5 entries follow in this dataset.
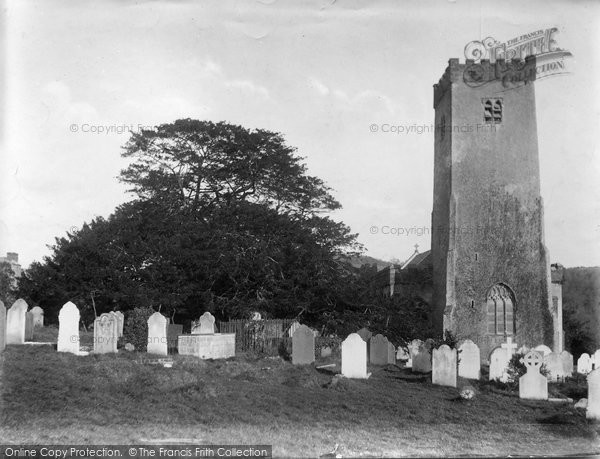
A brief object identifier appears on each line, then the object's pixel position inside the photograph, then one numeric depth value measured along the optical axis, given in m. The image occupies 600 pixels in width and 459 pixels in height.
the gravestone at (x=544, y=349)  20.70
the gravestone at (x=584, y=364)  21.50
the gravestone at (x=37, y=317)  24.34
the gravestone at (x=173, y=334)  20.48
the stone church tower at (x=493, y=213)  26.42
